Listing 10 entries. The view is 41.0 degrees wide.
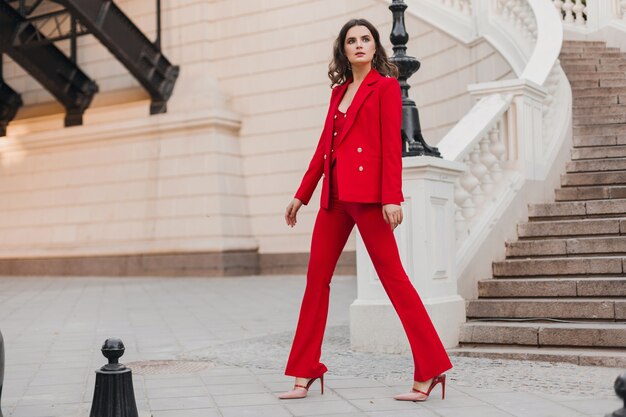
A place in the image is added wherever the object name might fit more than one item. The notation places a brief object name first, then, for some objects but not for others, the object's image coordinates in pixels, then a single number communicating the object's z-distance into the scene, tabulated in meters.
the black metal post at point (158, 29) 17.05
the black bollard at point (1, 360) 3.84
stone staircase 5.78
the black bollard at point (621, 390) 2.13
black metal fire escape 15.58
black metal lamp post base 6.17
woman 4.50
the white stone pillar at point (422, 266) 6.07
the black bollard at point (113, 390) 3.85
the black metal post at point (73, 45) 17.19
